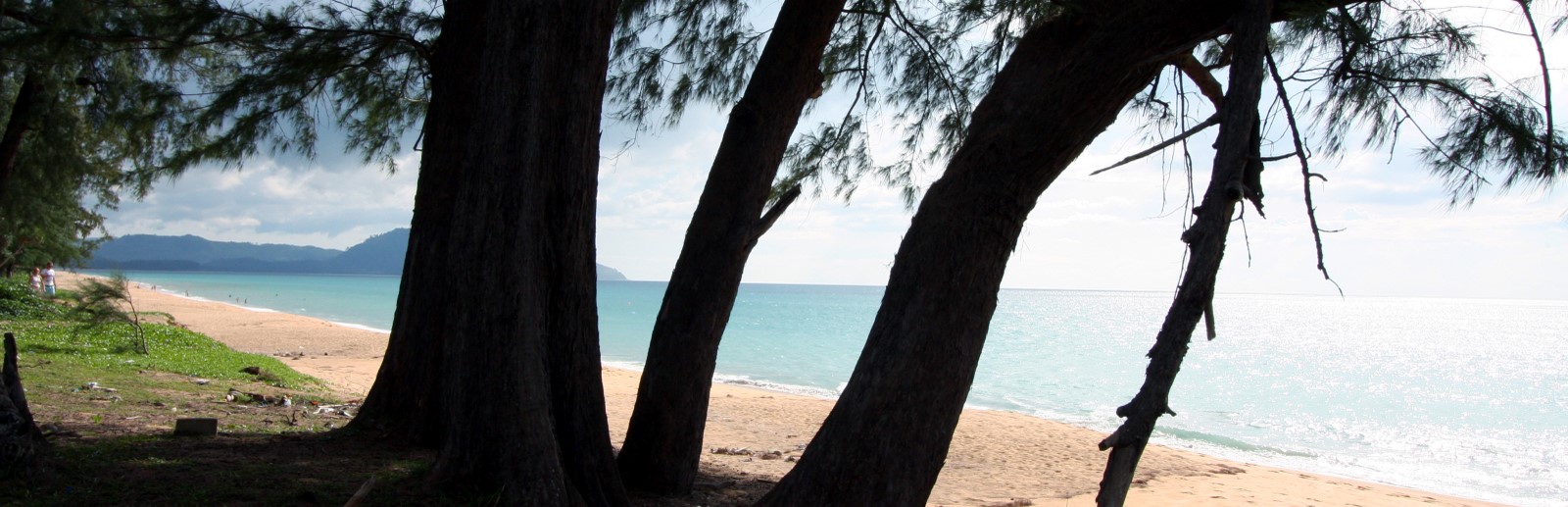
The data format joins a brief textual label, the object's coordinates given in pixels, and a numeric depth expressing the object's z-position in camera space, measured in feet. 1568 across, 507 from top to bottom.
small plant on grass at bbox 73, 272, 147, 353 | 34.27
